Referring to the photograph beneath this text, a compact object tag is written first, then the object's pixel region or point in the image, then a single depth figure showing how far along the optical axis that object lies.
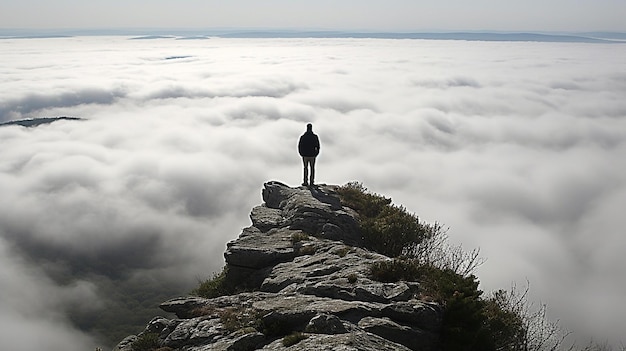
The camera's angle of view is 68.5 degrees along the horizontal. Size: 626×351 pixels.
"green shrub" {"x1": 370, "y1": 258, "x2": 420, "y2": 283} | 14.32
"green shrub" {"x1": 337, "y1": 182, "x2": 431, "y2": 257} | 21.28
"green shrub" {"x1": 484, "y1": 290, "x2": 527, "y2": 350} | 13.01
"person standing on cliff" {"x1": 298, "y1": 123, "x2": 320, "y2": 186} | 26.19
